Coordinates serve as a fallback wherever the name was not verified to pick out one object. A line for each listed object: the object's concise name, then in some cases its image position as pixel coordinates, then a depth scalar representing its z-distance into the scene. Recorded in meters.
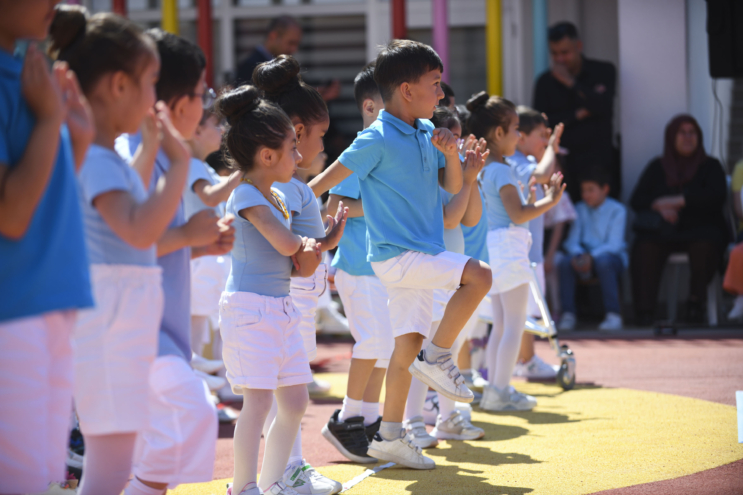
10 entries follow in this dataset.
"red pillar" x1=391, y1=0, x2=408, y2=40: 16.81
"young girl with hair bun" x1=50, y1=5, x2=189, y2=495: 3.63
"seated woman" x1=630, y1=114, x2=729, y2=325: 15.23
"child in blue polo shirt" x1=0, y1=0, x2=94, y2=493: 3.18
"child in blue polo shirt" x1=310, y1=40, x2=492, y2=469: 6.07
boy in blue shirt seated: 15.43
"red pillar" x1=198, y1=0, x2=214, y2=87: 17.67
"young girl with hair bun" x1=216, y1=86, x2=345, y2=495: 5.03
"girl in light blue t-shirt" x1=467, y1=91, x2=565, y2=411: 8.66
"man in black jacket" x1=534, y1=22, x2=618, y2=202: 16.44
